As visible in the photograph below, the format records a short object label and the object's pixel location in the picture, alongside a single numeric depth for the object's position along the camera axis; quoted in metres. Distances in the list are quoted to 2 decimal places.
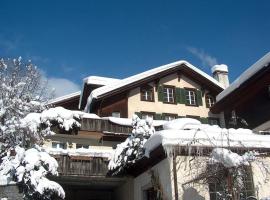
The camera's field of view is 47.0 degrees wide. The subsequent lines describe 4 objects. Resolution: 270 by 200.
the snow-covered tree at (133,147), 12.25
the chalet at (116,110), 14.01
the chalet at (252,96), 13.96
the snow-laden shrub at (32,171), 11.00
